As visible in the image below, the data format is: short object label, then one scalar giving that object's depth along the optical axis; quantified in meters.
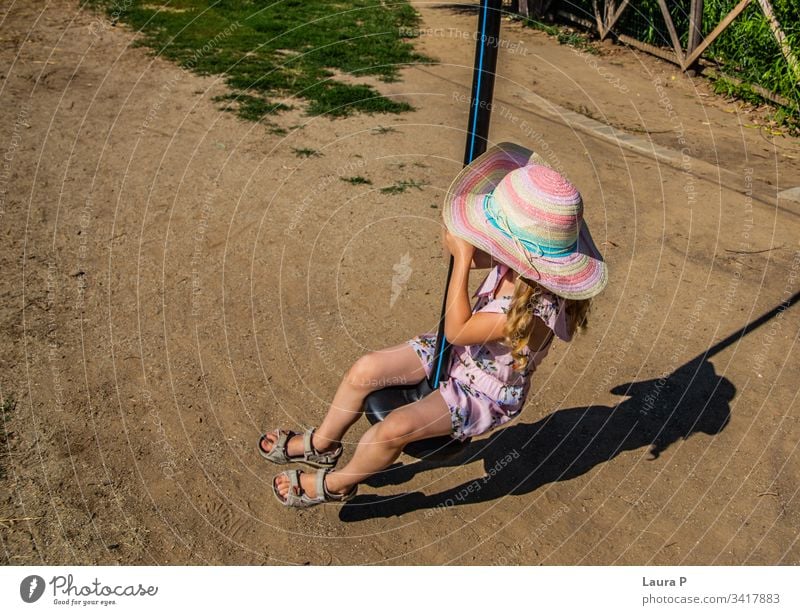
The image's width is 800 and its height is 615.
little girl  2.71
